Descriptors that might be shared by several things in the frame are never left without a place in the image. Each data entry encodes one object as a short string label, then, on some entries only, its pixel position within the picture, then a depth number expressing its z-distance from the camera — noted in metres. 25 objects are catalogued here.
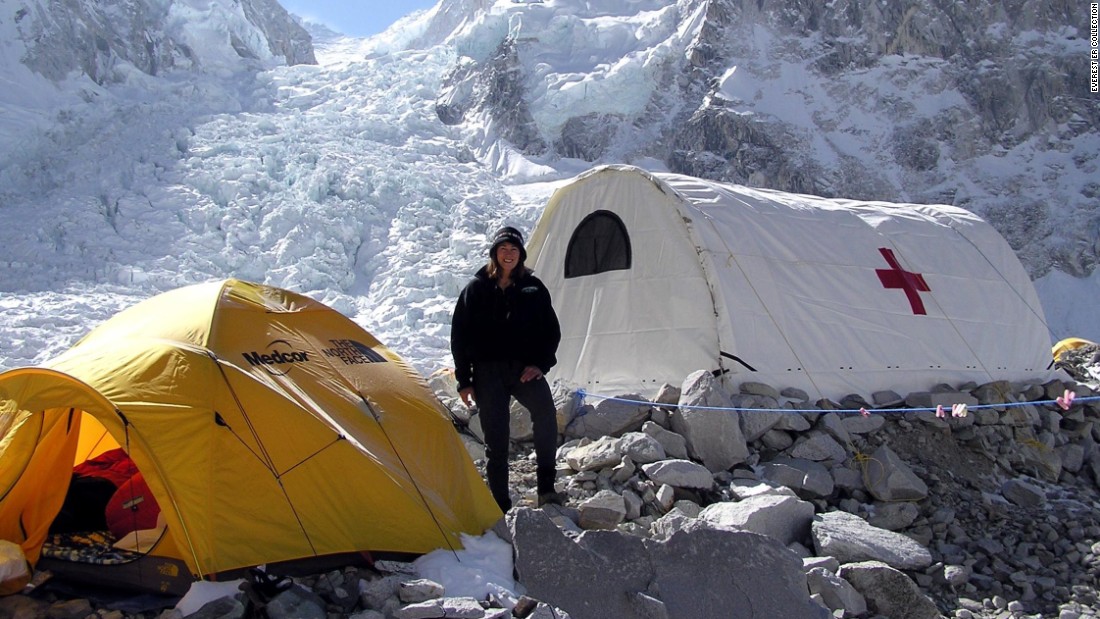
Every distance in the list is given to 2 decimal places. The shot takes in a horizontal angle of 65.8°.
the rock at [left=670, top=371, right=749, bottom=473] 6.25
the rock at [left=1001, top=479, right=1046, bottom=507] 6.45
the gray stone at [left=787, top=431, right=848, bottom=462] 6.39
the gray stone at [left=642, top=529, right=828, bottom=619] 4.05
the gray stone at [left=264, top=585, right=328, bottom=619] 3.66
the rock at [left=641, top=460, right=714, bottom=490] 5.67
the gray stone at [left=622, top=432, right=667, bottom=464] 5.99
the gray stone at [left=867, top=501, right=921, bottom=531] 5.71
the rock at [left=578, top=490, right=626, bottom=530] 5.10
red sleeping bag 4.35
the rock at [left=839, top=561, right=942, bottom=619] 4.38
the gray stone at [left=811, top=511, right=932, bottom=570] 4.89
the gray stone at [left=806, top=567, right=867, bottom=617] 4.33
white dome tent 7.61
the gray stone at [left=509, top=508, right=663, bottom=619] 4.02
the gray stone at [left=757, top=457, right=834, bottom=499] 5.93
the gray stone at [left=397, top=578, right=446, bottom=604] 3.82
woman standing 5.06
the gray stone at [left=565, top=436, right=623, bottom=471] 5.98
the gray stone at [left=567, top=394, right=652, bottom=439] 6.74
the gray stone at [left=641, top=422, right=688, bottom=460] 6.23
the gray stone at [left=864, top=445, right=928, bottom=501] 5.94
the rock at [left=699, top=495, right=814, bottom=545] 5.00
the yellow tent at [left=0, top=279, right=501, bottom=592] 3.97
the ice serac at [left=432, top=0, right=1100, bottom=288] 39.22
